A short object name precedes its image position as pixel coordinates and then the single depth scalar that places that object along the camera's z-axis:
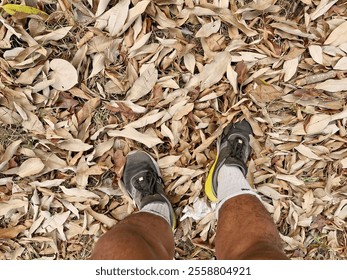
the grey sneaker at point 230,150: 1.67
